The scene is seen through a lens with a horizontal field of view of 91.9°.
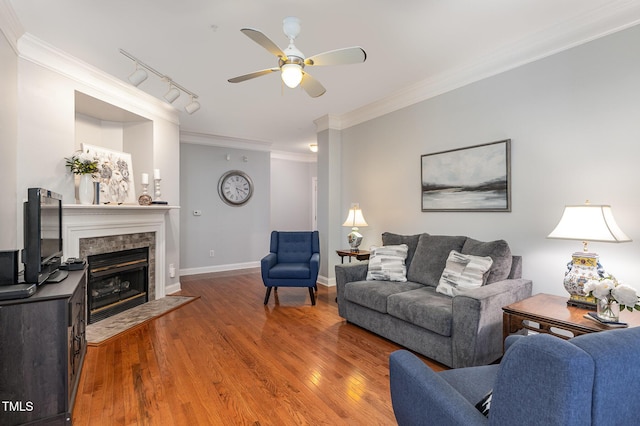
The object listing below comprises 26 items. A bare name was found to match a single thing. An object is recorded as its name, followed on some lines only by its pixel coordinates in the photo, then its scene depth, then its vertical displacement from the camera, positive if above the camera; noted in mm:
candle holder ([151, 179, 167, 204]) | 4188 +302
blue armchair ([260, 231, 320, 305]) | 3963 -675
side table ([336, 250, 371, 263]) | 4074 -544
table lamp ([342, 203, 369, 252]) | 4250 -139
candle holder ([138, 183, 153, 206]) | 3956 +182
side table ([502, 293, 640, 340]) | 1808 -650
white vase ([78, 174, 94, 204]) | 3223 +257
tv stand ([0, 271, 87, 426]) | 1644 -798
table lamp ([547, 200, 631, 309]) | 1997 -151
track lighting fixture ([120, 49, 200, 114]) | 2791 +1328
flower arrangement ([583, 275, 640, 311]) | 1672 -451
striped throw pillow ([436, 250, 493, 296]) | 2570 -517
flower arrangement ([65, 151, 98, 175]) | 3133 +506
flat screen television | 1845 -164
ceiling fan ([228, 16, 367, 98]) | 2104 +1093
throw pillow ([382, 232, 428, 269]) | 3428 -322
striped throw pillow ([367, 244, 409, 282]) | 3285 -553
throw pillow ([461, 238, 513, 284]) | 2604 -384
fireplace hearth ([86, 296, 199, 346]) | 2949 -1161
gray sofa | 2211 -745
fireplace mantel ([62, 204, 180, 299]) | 3097 -117
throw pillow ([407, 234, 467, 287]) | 3047 -451
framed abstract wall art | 2943 +357
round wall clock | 6238 +530
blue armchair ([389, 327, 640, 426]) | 685 -393
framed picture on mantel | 3611 +466
